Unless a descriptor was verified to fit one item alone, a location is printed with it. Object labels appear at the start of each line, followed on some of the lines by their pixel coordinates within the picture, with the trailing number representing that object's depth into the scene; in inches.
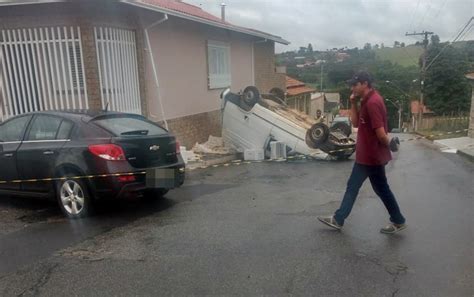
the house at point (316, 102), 1486.2
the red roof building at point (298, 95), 1111.1
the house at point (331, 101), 2008.9
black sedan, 230.8
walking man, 194.9
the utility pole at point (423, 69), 1469.0
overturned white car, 482.9
